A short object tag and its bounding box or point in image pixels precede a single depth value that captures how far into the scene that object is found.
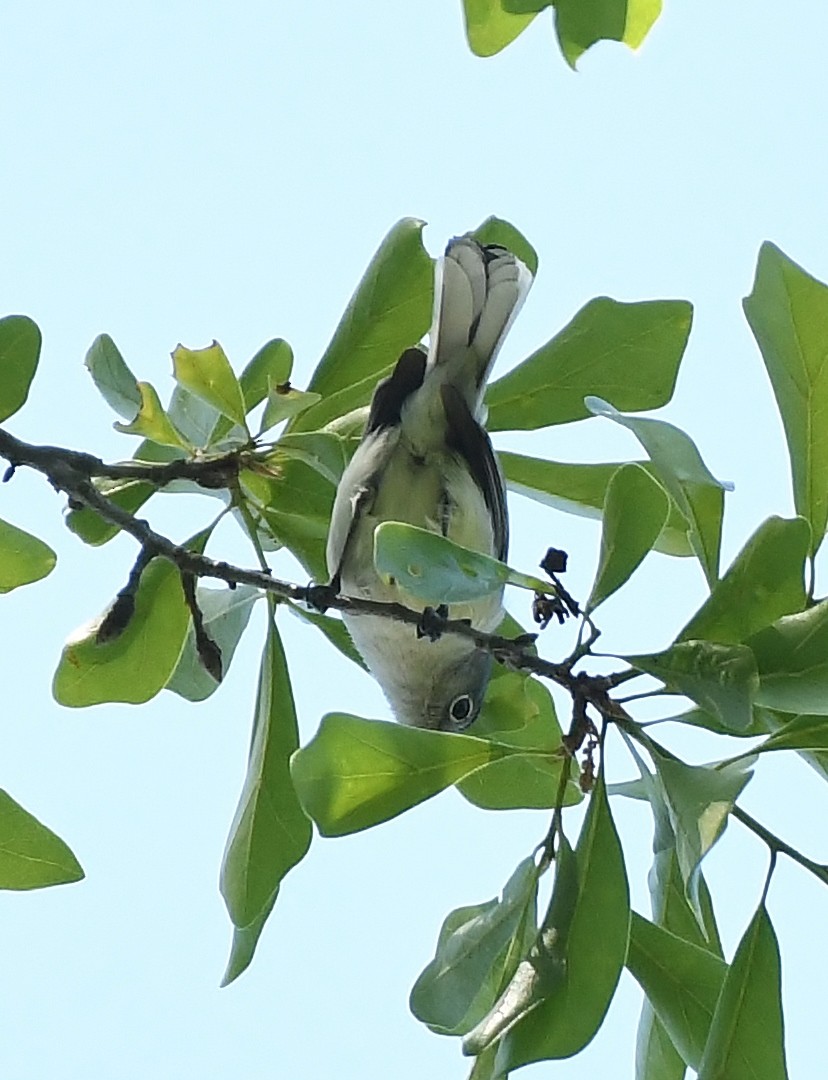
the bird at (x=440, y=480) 6.67
